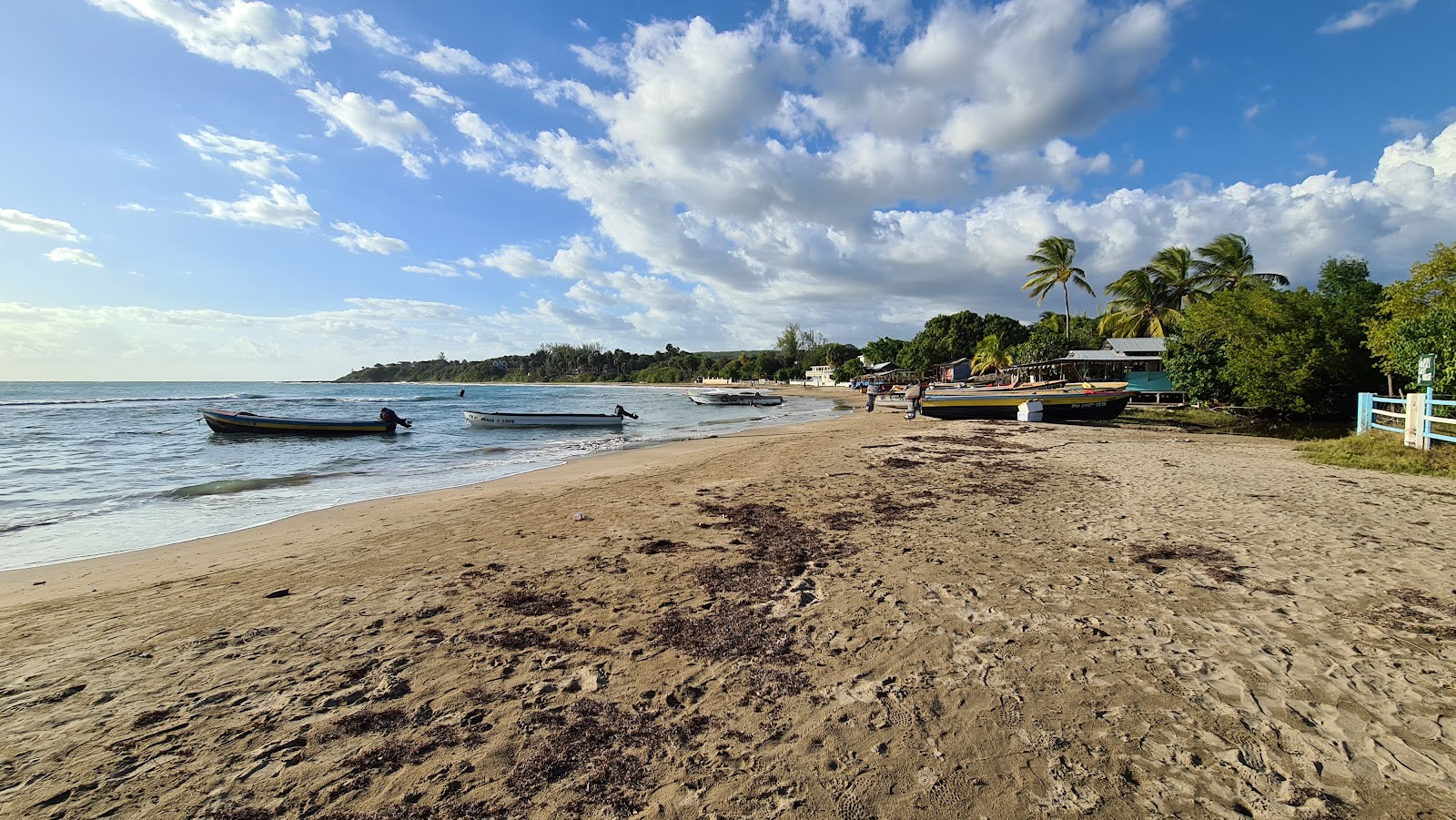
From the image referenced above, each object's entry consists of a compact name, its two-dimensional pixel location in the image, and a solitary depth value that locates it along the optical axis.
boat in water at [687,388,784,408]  44.31
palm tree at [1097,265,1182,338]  35.88
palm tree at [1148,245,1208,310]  33.78
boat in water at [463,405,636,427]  26.05
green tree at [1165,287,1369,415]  15.55
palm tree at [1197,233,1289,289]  31.38
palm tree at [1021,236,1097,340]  36.75
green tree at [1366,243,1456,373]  12.93
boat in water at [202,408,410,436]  22.14
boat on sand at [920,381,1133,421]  19.23
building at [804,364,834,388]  90.14
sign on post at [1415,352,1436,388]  10.19
